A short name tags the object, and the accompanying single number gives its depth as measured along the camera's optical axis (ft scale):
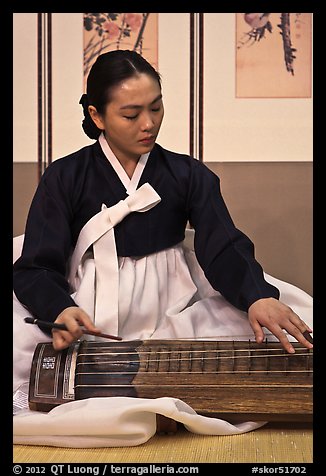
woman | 6.02
